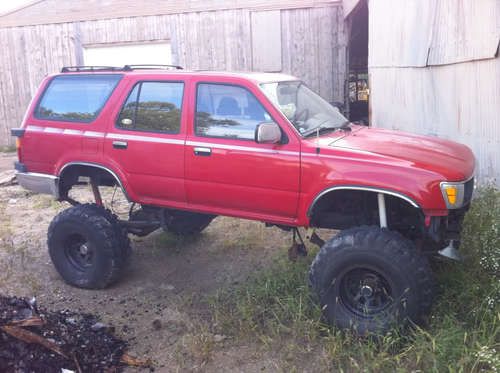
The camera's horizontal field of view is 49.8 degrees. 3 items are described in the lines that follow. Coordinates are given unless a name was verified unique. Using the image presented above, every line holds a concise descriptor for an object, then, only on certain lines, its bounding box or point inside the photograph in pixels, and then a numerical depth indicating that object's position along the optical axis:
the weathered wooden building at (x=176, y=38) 12.36
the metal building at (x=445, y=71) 5.53
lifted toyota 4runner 4.11
